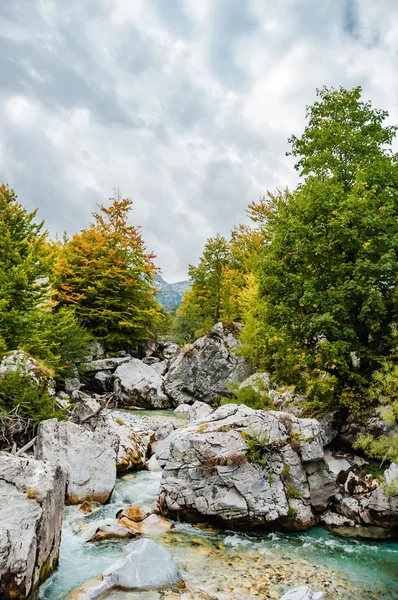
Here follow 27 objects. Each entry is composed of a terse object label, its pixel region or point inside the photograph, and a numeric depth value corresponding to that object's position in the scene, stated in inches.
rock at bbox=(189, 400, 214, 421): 855.1
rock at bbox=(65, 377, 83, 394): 902.4
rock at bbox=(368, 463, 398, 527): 360.3
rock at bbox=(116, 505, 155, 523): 365.1
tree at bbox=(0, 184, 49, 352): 605.4
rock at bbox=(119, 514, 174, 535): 340.8
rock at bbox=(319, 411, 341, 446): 480.1
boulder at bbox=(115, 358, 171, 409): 1000.9
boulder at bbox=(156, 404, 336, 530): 358.6
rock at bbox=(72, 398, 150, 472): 497.0
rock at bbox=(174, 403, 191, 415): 975.0
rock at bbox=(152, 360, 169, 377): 1259.3
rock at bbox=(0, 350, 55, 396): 466.3
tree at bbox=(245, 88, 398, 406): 482.6
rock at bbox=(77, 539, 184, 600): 238.8
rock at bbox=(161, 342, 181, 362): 1618.4
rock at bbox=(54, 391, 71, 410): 502.2
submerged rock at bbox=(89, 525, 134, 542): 319.3
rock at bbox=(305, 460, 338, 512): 388.8
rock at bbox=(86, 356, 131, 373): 1065.8
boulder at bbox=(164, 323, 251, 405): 1067.3
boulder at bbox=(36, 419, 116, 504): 392.2
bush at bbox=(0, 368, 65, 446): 413.7
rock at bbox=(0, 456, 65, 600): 215.3
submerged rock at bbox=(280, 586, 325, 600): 217.0
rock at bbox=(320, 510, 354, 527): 374.6
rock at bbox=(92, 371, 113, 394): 1029.2
